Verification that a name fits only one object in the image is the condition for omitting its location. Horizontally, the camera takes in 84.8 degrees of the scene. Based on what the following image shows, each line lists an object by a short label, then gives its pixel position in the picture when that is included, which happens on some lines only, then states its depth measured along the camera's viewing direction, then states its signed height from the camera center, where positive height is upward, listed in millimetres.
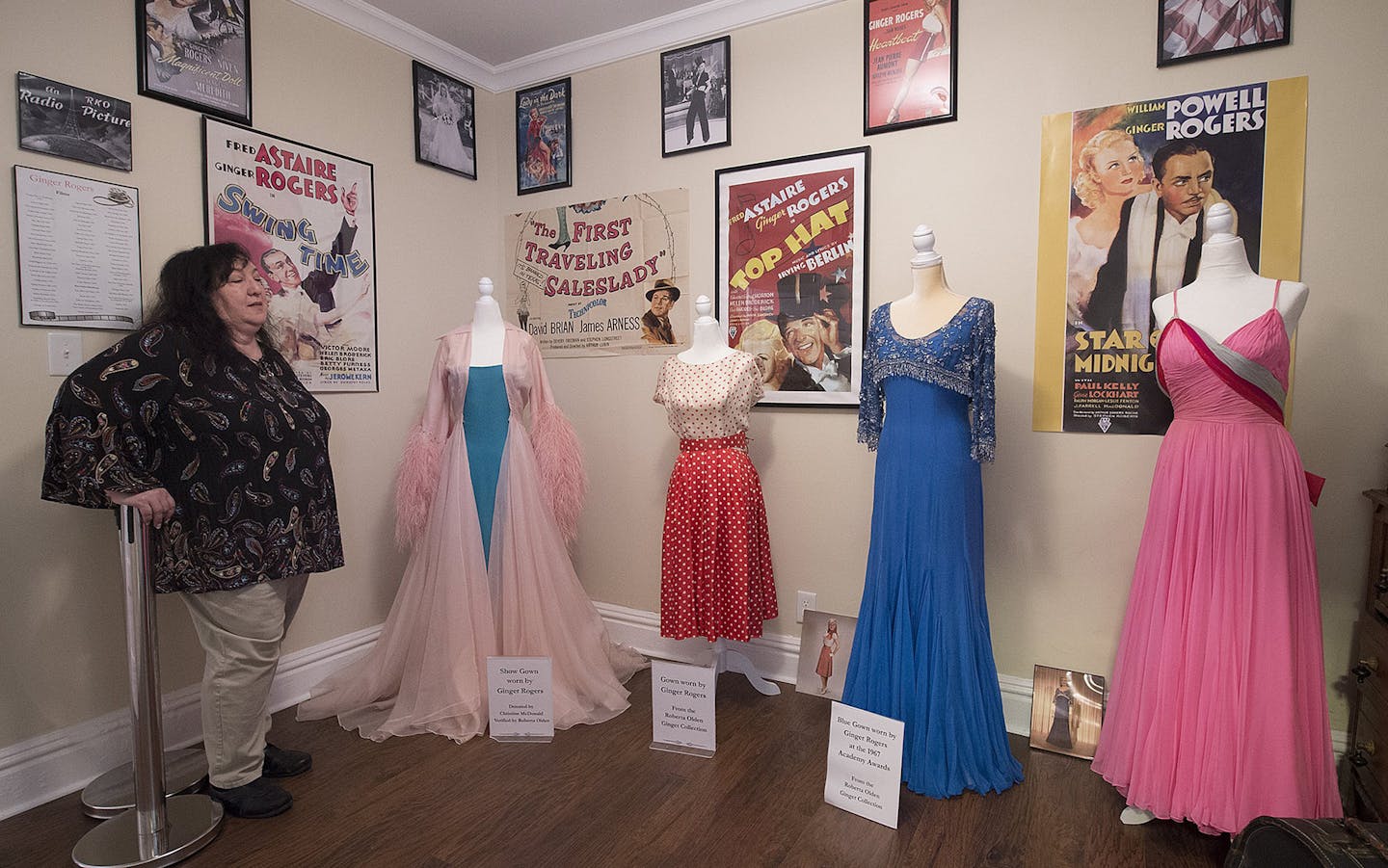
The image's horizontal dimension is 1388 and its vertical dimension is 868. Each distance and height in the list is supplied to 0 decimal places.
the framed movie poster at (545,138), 3332 +1159
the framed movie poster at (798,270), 2721 +476
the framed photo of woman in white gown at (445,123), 3186 +1184
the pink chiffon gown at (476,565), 2584 -588
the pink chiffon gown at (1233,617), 1768 -521
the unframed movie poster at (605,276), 3107 +529
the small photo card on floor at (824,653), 2691 -916
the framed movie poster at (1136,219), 2129 +534
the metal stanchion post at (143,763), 1832 -909
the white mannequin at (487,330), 2697 +239
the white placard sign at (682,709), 2330 -966
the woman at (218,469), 1796 -185
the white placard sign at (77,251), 2056 +408
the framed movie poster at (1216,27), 2102 +1053
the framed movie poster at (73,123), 2051 +768
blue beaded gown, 2100 -457
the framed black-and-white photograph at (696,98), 2934 +1179
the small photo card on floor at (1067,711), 2316 -966
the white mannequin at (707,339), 2641 +204
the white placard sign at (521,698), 2428 -970
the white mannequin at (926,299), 2148 +284
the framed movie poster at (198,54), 2301 +1082
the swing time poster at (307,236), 2541 +573
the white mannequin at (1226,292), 1845 +265
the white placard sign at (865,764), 1951 -965
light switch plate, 2113 +120
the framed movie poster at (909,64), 2506 +1128
